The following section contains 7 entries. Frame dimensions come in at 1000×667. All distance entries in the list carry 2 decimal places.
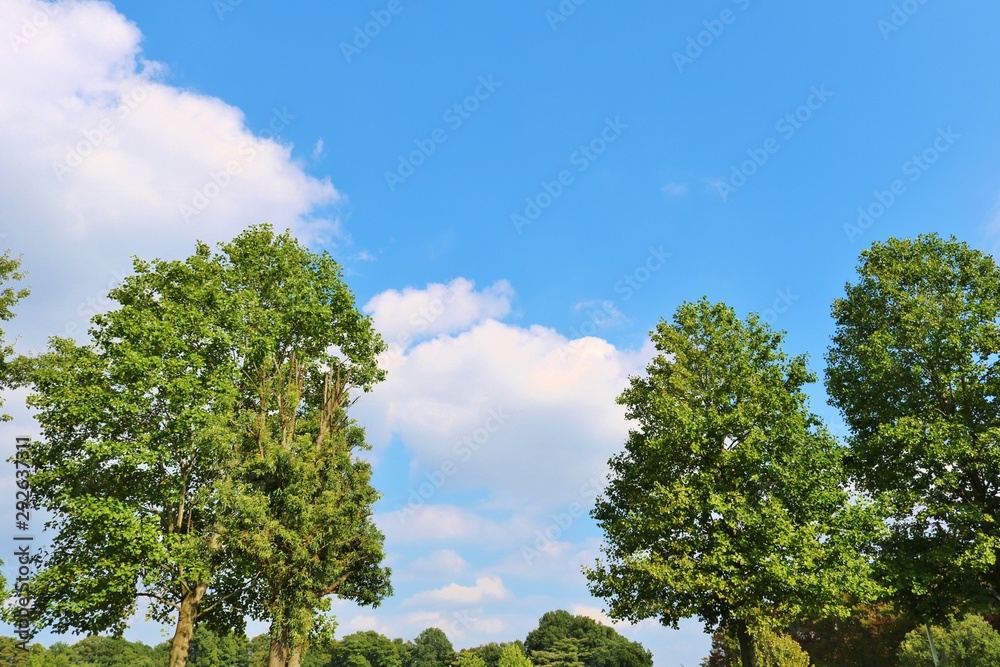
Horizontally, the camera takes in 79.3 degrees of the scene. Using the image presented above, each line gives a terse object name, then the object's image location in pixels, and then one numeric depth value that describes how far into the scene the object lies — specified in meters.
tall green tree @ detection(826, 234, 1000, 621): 25.81
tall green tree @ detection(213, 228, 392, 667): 25.42
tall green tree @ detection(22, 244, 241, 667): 22.52
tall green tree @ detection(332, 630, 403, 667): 142.75
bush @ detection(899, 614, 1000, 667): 52.98
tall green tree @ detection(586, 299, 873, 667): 22.69
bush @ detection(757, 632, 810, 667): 45.25
